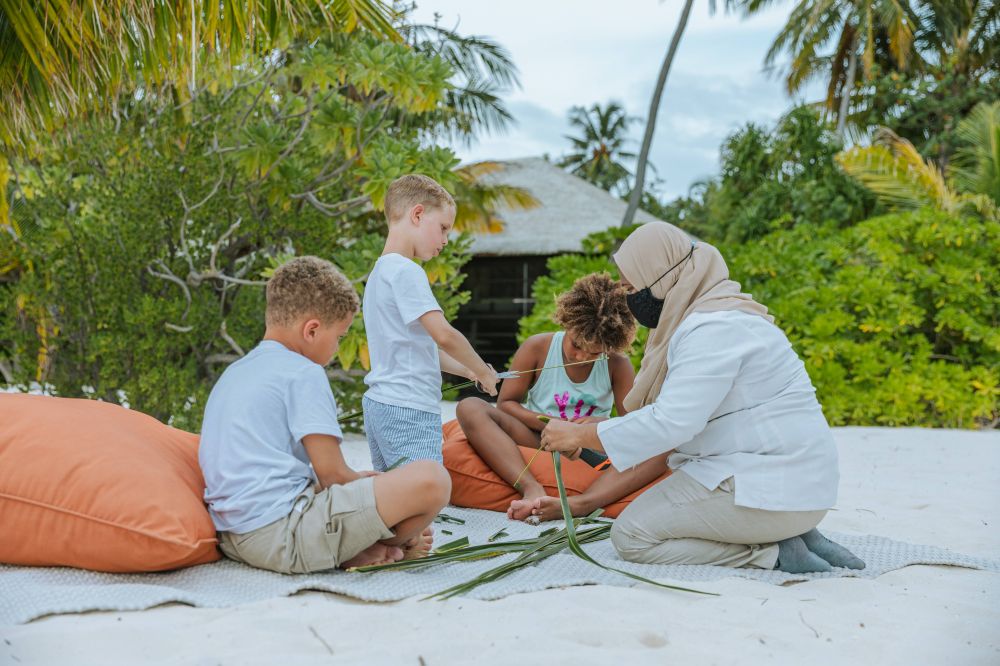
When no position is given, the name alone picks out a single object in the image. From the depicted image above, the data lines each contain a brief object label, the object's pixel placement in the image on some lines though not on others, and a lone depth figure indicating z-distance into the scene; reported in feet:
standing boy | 11.77
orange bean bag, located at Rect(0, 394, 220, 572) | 9.37
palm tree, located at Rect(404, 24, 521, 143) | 55.62
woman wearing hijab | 10.12
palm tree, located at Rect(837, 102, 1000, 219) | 45.50
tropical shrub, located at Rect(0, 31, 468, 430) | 22.27
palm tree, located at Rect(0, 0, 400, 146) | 17.08
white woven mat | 8.47
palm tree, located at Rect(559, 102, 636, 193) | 127.85
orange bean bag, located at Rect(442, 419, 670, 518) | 14.61
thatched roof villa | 50.14
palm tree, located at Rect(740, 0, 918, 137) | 72.02
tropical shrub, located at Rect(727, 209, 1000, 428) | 28.07
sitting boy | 9.55
